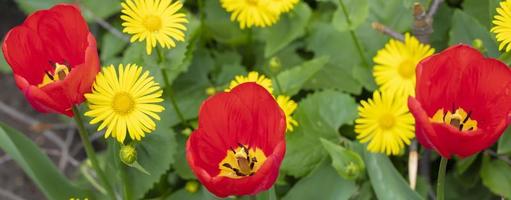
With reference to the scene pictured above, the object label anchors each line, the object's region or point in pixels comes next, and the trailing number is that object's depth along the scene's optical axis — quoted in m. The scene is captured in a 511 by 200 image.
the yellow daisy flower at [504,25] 1.23
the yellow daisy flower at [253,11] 1.35
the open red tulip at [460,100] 1.09
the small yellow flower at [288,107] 1.28
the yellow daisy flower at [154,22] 1.26
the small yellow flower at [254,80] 1.29
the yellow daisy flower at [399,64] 1.32
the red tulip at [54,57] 1.15
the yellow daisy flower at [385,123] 1.27
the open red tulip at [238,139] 1.10
